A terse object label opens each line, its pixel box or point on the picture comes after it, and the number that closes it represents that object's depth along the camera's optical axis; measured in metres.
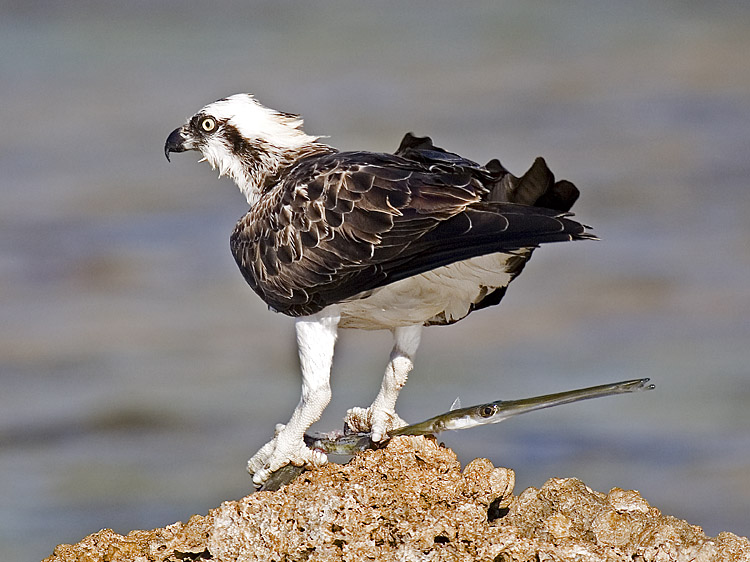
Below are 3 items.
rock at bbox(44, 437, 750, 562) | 14.02
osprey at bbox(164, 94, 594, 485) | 17.00
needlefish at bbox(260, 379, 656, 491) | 16.06
